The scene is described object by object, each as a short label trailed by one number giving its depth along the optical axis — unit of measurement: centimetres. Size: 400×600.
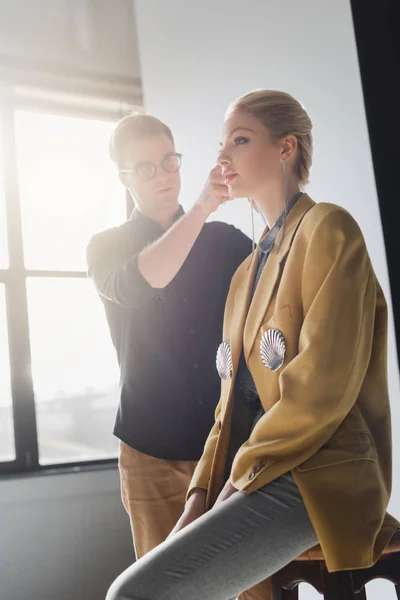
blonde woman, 89
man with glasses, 143
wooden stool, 95
